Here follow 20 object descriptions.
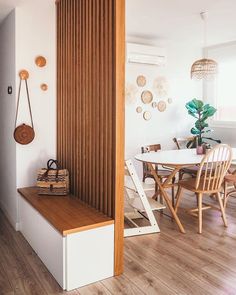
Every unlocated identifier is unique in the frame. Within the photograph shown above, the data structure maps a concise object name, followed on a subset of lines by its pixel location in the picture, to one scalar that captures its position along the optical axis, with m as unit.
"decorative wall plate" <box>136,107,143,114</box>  5.13
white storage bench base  2.22
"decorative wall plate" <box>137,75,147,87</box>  5.11
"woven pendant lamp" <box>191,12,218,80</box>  3.94
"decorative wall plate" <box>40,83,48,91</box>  3.34
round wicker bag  3.21
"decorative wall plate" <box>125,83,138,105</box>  4.99
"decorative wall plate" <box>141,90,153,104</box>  5.18
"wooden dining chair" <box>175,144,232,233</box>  3.28
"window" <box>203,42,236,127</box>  5.31
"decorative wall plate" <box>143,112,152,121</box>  5.22
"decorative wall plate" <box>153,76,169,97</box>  5.32
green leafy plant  5.25
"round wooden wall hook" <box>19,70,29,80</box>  3.19
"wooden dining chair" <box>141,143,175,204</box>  4.02
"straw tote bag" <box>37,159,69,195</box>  3.05
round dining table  3.30
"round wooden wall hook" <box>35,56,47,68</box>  3.27
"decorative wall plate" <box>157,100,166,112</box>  5.39
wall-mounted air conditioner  4.88
